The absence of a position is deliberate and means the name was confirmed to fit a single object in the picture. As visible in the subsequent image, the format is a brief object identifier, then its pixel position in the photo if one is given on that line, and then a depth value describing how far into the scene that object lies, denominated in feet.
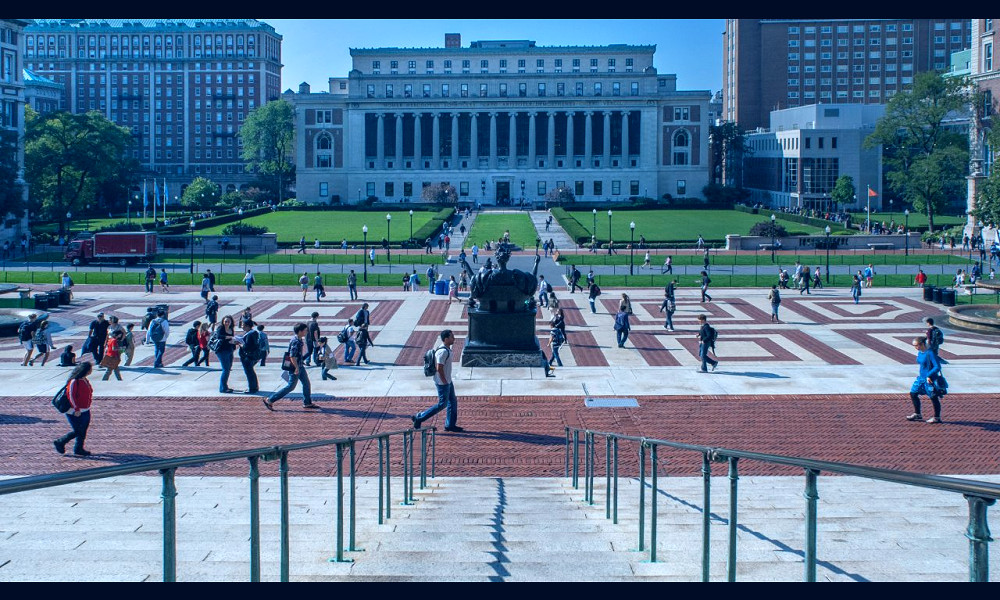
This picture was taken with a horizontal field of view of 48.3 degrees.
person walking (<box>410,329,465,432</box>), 63.46
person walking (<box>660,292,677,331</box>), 121.49
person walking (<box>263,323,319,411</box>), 71.56
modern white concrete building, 399.24
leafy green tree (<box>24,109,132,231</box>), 304.09
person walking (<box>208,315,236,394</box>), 79.20
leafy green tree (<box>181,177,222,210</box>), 404.77
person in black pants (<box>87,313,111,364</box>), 94.32
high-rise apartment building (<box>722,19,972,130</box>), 521.65
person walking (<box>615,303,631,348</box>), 106.42
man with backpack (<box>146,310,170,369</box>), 92.12
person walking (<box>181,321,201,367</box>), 92.84
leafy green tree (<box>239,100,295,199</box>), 481.46
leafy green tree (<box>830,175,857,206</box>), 374.43
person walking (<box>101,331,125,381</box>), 84.53
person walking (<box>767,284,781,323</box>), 124.67
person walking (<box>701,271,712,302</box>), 151.62
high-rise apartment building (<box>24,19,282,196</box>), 558.56
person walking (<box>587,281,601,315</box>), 137.28
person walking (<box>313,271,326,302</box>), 150.20
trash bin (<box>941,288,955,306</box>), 143.02
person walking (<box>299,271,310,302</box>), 151.74
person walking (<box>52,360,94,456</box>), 56.49
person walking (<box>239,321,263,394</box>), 77.31
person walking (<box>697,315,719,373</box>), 89.41
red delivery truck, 221.46
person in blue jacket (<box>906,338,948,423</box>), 69.31
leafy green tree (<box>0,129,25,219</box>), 258.16
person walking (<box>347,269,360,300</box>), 152.46
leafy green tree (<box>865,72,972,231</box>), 300.61
